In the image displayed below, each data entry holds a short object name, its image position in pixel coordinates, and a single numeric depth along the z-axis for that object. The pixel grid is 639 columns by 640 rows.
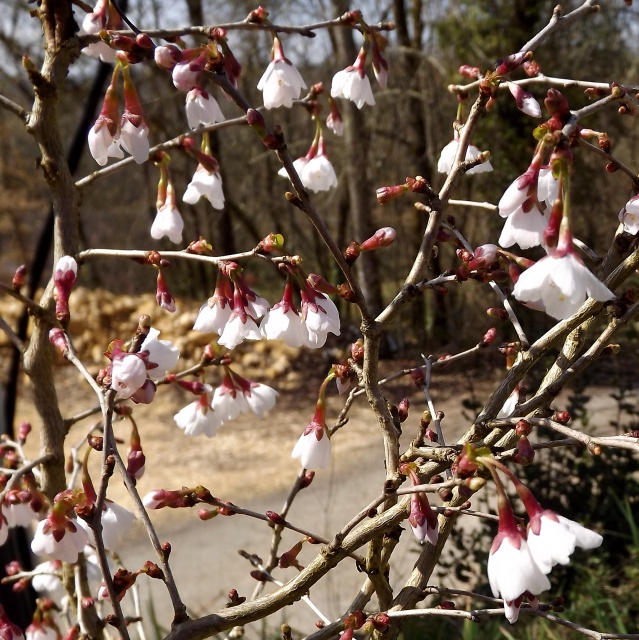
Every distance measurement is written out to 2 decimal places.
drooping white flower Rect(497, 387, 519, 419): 0.30
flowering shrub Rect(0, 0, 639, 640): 0.23
